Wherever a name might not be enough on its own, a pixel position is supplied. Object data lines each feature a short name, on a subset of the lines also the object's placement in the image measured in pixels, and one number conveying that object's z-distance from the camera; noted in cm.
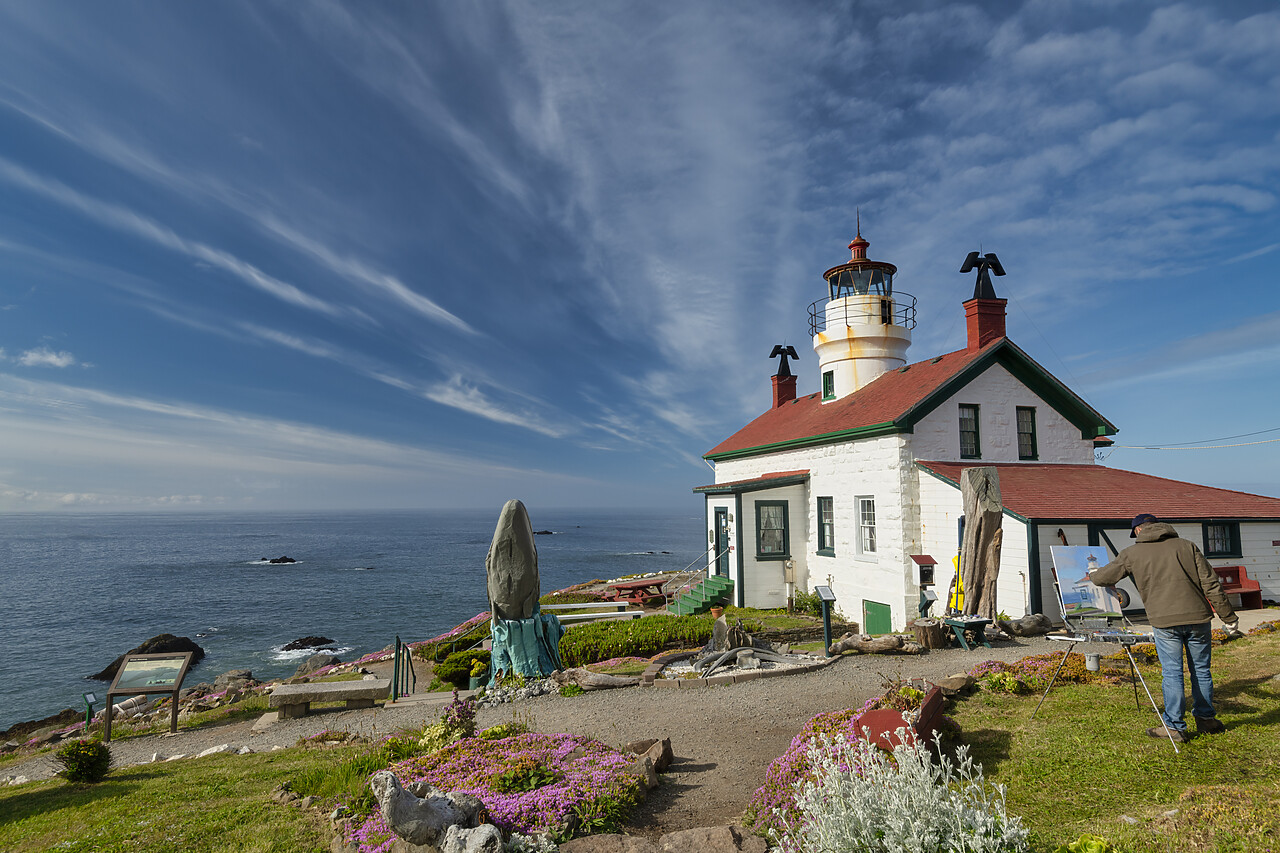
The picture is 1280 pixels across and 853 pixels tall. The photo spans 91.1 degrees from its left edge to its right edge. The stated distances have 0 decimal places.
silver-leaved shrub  356
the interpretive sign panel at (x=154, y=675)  1170
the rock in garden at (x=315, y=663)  2394
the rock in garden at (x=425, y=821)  443
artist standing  630
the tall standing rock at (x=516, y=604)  1304
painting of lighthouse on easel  869
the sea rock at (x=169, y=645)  3100
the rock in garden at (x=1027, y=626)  1316
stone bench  1142
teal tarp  1297
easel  658
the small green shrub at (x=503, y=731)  789
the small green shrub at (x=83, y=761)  796
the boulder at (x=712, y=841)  468
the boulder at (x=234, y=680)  2328
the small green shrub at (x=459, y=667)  1520
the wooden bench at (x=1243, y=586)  1533
